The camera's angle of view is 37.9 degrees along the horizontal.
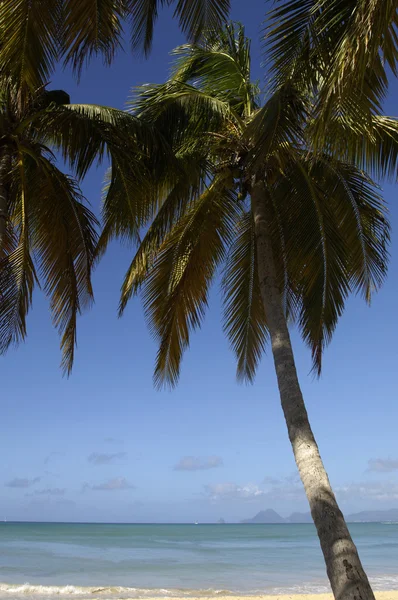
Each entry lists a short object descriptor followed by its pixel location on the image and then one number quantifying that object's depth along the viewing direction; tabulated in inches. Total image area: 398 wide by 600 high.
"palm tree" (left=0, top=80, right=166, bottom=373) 290.0
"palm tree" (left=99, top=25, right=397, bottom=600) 286.4
